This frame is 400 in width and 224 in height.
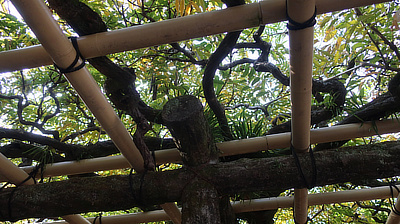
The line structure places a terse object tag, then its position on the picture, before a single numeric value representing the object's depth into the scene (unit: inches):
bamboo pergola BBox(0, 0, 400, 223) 45.8
